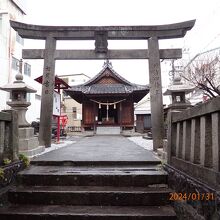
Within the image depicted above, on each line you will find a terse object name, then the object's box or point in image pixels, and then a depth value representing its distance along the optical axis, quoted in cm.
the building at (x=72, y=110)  4838
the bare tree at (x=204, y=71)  1977
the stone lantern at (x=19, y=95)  723
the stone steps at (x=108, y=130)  2442
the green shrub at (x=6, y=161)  451
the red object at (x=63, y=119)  1511
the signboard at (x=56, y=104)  999
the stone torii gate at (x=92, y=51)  903
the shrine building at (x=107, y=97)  2442
